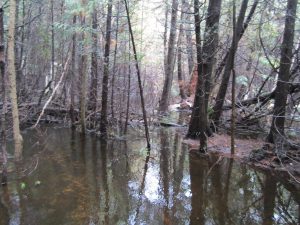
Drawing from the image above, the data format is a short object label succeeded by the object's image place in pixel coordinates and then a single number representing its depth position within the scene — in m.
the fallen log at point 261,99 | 7.43
